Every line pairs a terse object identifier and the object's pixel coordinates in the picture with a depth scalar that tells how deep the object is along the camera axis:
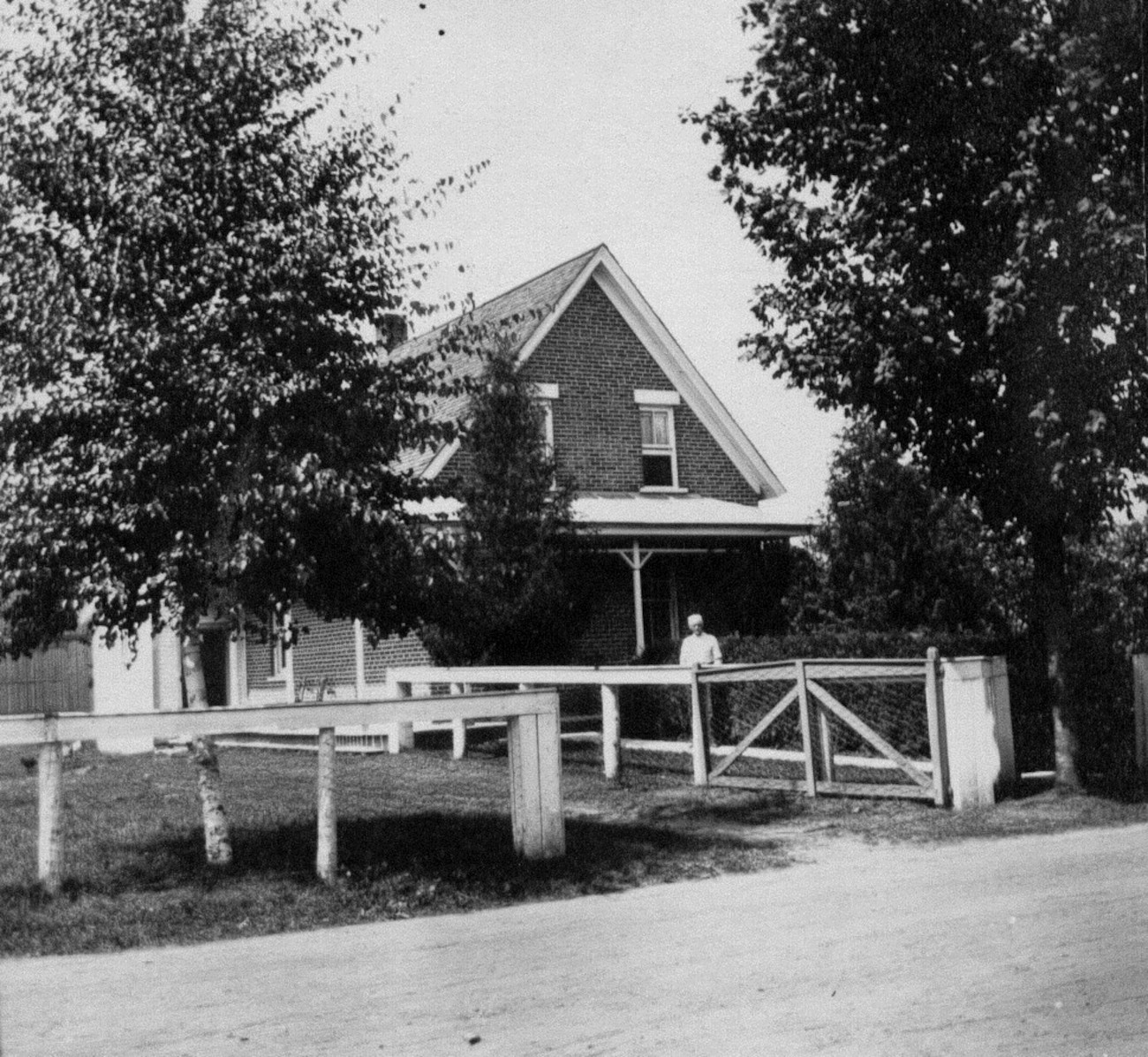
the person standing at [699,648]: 16.03
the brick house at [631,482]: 22.19
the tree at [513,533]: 17.61
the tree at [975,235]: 10.88
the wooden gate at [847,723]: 12.02
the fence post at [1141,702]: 13.30
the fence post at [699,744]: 13.90
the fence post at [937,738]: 11.78
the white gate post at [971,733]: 11.73
